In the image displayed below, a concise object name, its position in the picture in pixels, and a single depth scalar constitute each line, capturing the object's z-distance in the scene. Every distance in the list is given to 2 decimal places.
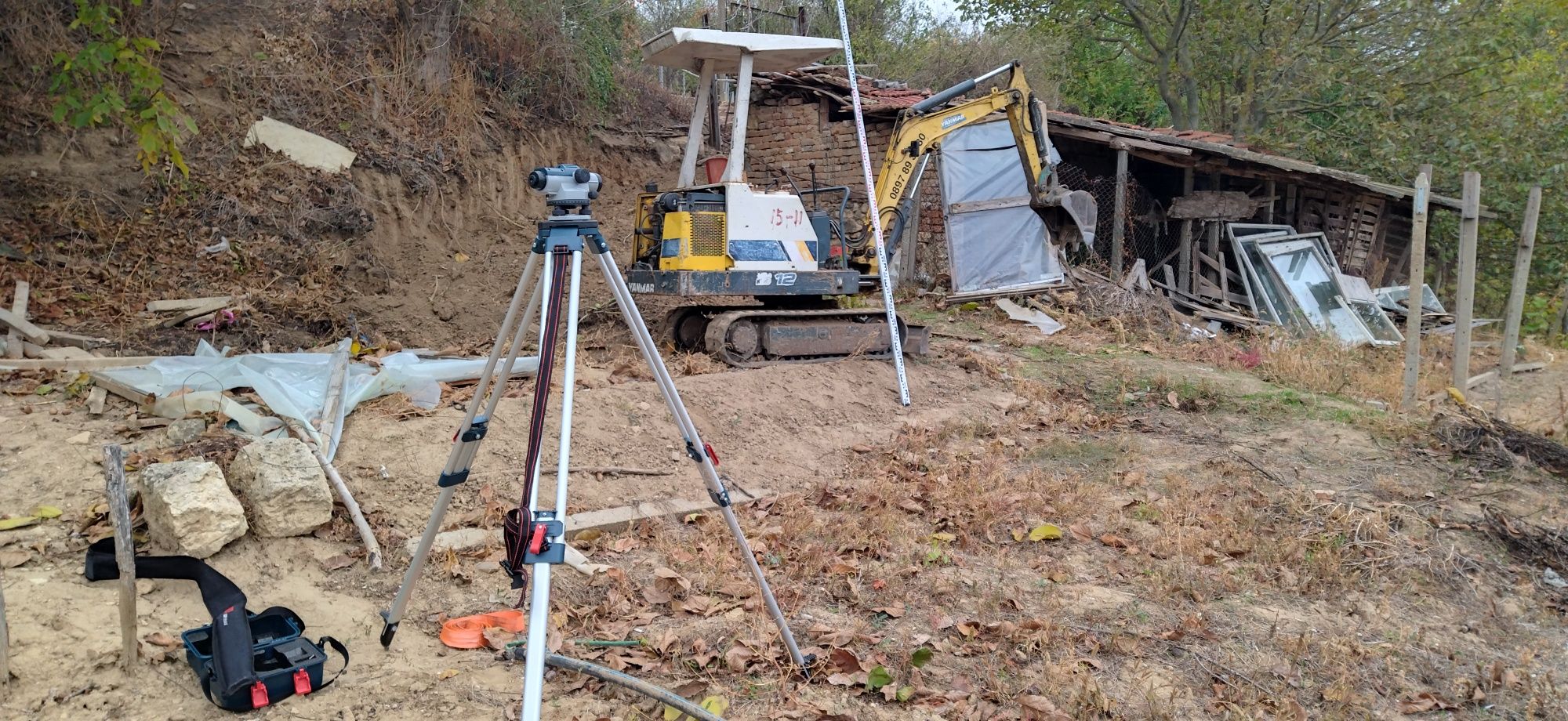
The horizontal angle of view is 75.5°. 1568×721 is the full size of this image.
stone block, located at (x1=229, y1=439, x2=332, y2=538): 4.61
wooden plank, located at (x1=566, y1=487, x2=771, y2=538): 5.36
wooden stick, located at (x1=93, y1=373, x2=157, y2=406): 5.68
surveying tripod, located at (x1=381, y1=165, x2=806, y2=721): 2.50
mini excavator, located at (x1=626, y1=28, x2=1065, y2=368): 8.54
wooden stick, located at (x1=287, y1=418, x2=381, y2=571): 4.63
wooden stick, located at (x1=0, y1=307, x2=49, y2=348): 7.24
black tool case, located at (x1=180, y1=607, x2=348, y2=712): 3.27
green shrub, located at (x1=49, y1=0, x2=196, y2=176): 5.92
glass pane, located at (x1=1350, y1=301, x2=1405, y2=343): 13.85
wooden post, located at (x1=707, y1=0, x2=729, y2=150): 12.95
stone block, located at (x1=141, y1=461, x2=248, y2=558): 4.27
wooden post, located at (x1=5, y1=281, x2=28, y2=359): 6.87
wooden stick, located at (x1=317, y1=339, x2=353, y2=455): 5.48
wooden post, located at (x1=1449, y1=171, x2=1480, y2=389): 7.32
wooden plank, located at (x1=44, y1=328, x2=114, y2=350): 7.46
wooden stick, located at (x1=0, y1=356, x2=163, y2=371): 6.33
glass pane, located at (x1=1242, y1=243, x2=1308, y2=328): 13.70
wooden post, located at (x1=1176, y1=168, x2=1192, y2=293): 14.53
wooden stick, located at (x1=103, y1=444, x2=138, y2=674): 3.27
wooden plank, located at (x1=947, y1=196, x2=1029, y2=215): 13.76
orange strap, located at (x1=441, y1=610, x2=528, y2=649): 3.93
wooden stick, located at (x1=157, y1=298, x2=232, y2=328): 8.48
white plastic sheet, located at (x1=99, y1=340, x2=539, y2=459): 5.62
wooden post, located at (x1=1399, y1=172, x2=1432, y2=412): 7.13
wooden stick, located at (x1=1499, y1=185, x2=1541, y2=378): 8.23
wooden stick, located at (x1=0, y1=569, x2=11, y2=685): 3.19
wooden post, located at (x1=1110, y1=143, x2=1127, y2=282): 13.82
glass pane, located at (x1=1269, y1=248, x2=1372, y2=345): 13.51
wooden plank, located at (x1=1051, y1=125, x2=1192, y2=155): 13.38
